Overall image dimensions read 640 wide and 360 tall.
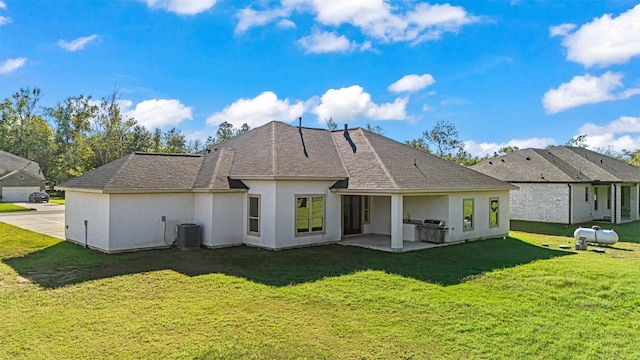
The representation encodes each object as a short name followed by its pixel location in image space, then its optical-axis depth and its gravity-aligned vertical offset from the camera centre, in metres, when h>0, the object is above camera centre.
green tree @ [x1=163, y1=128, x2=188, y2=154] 60.83 +5.77
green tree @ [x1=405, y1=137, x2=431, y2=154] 53.72 +4.95
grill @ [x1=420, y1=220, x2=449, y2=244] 15.34 -1.93
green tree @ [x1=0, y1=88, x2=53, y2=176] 53.22 +6.53
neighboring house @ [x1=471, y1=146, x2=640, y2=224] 23.47 -0.18
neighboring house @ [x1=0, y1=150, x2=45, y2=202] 40.22 -0.41
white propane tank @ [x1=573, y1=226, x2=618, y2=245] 15.54 -2.09
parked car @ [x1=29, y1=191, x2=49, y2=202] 38.66 -1.90
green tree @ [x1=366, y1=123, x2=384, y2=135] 61.29 +7.87
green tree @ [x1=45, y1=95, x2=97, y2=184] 46.09 +5.64
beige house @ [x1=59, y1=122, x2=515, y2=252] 13.68 -0.61
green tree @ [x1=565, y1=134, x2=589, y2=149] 65.81 +6.58
